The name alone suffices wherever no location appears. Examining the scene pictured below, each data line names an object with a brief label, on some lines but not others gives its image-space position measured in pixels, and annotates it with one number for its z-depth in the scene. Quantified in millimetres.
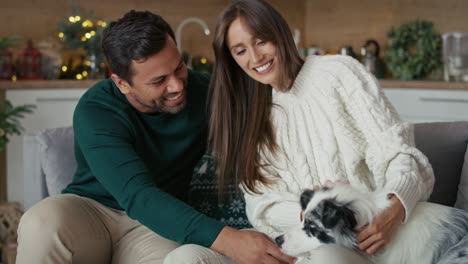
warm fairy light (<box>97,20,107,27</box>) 5283
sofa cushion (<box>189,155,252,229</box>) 2615
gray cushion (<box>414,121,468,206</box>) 2602
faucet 5531
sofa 2600
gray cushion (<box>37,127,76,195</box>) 2727
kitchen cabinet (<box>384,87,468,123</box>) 4508
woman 2207
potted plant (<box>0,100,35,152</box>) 3971
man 2059
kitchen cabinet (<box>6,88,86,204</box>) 4734
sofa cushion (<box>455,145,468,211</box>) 2517
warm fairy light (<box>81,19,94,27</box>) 5184
